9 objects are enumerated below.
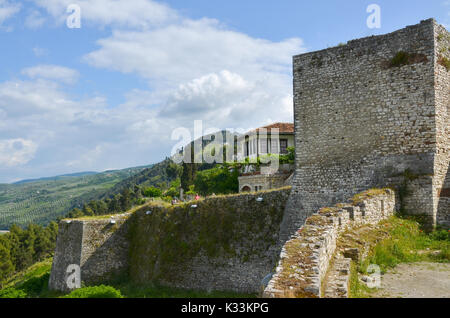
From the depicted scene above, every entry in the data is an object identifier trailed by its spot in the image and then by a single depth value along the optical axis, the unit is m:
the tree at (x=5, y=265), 61.31
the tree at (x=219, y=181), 30.59
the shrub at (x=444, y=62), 14.39
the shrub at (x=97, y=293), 19.41
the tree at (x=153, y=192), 47.17
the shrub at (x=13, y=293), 26.59
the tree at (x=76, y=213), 83.47
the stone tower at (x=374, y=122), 14.17
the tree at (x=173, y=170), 86.66
